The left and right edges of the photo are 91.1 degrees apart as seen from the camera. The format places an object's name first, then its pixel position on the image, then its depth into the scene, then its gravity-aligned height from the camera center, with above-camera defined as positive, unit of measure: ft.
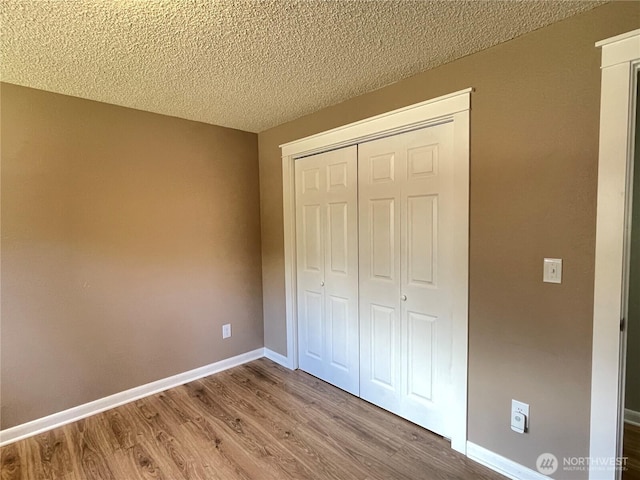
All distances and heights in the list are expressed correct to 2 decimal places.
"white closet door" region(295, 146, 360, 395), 8.23 -1.15
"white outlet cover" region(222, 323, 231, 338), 10.09 -3.36
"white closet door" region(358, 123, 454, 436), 6.44 -1.10
